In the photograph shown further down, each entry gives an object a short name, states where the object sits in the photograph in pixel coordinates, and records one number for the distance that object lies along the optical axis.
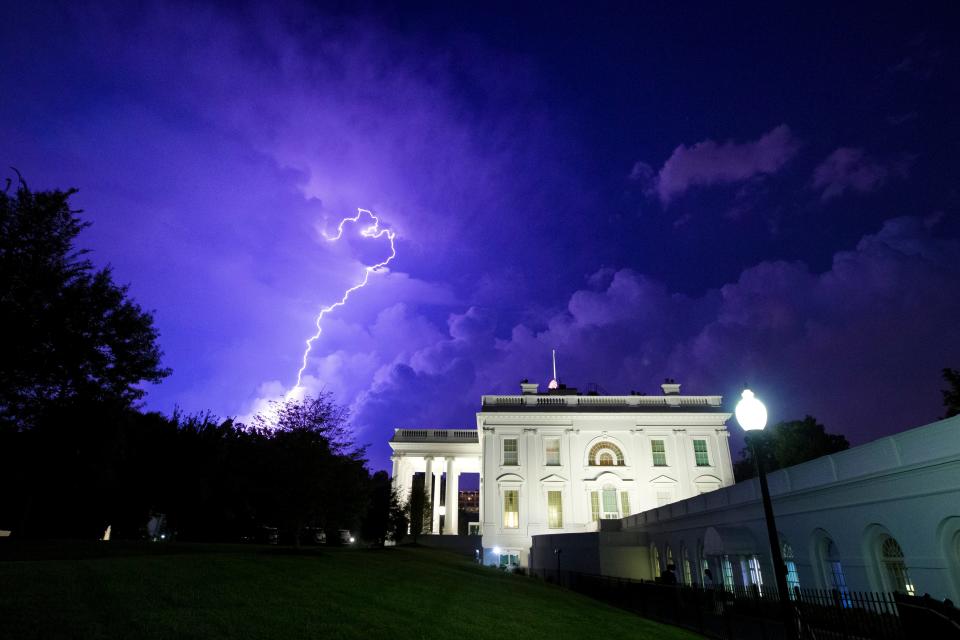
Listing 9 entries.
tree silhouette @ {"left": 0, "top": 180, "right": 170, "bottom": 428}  21.73
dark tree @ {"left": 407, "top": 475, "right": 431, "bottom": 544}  48.03
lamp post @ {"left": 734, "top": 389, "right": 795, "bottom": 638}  8.70
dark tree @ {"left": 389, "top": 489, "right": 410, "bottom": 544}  42.81
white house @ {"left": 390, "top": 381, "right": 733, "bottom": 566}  45.00
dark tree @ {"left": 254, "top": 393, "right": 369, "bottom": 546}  22.42
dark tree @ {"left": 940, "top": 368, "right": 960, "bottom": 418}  34.12
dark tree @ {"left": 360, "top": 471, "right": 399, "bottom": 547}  41.12
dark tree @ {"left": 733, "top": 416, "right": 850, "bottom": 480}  50.16
